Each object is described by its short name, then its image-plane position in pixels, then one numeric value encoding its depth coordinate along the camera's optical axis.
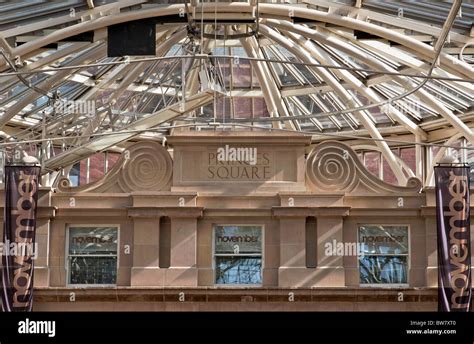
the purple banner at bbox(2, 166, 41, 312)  40.84
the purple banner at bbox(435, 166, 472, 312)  40.84
